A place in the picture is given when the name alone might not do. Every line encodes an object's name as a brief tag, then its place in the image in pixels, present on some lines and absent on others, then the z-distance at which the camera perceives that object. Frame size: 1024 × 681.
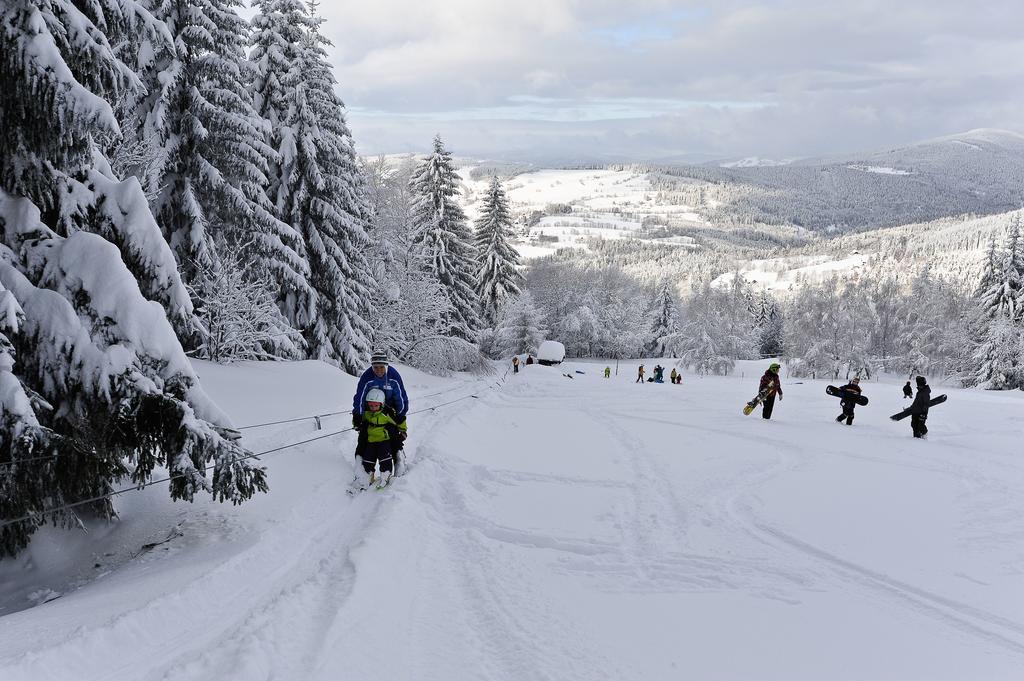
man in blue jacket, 8.89
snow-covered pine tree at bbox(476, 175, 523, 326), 43.16
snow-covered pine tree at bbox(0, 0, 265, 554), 5.77
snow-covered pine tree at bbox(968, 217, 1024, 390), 39.72
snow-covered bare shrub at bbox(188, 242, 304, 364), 16.31
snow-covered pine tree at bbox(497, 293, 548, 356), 56.91
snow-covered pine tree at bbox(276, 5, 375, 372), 20.14
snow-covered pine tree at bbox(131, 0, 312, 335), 14.02
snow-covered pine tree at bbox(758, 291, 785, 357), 85.12
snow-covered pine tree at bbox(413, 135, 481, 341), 34.62
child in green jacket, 8.72
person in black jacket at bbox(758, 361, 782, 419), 16.58
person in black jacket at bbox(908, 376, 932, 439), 14.05
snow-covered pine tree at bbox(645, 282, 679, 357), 78.56
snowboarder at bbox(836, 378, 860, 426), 15.66
